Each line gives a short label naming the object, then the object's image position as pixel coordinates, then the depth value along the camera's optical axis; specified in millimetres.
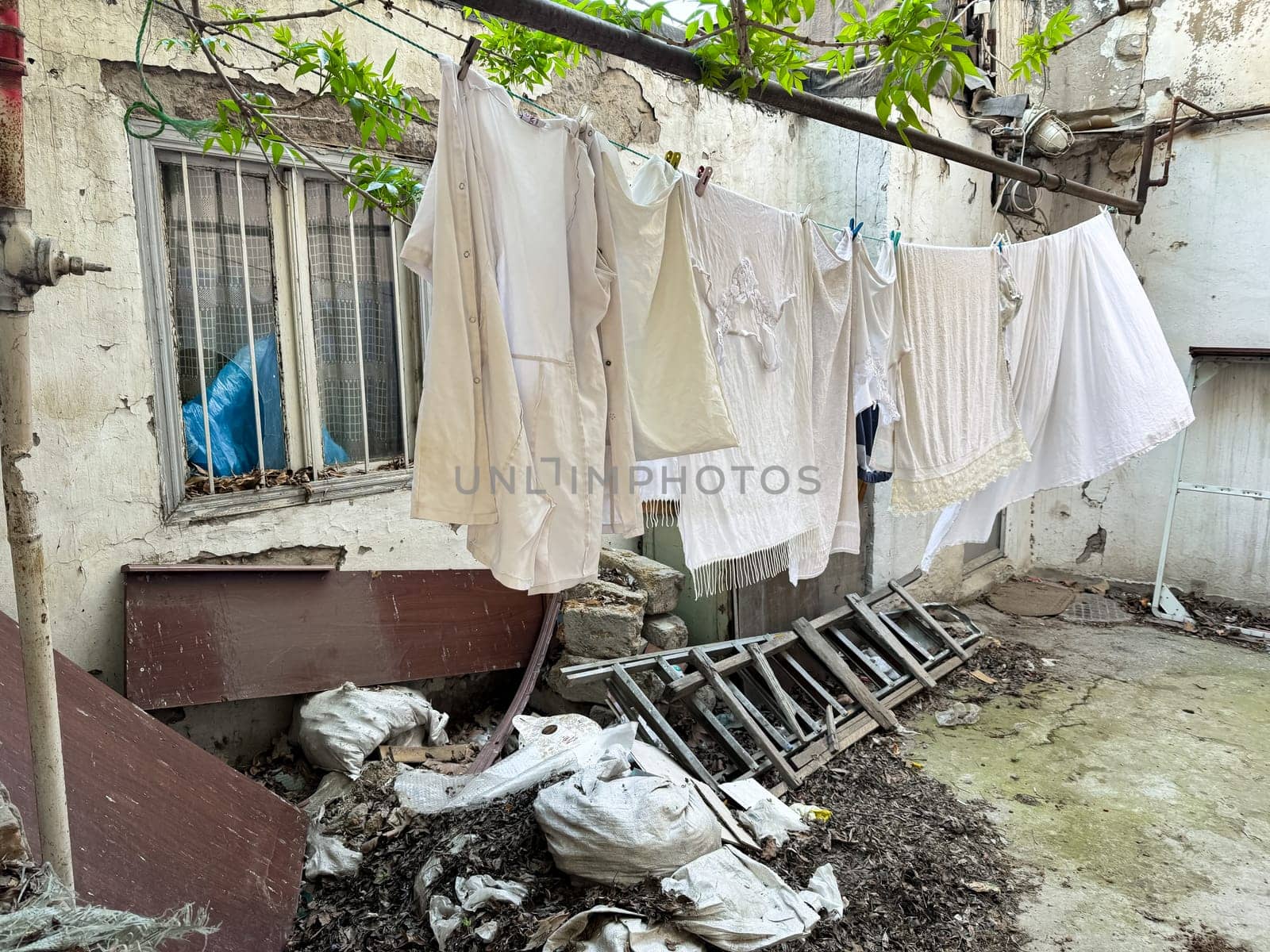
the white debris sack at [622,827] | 2359
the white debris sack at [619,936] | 2184
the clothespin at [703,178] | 1974
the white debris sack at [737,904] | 2252
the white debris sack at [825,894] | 2512
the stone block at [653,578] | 3959
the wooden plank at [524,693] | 3162
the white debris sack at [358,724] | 2895
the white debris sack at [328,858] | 2502
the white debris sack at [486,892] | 2314
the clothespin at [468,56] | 1442
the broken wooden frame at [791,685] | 3408
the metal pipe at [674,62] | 1455
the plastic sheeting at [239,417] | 2916
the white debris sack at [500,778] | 2793
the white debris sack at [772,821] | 2865
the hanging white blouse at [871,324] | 2584
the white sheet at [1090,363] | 3506
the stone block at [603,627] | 3629
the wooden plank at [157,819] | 1798
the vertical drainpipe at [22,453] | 1029
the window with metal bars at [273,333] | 2801
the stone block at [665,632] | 3922
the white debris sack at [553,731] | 3055
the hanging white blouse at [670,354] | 1885
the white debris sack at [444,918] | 2234
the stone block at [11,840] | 1147
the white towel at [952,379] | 2852
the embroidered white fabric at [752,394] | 2160
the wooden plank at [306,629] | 2756
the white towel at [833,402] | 2492
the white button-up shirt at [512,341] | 1535
